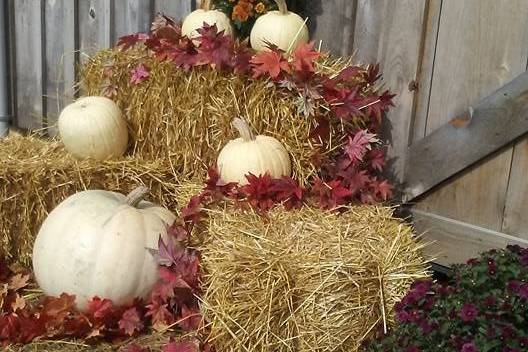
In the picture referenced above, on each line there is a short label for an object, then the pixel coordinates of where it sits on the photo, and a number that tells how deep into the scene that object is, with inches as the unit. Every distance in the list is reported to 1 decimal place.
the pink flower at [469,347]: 93.9
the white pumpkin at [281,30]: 148.6
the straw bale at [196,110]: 140.9
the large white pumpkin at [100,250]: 129.3
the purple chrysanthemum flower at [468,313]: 97.3
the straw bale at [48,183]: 145.6
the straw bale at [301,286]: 110.0
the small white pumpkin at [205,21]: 155.2
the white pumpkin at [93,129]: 150.2
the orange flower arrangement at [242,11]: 159.6
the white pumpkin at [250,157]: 133.1
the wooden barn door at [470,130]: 129.7
